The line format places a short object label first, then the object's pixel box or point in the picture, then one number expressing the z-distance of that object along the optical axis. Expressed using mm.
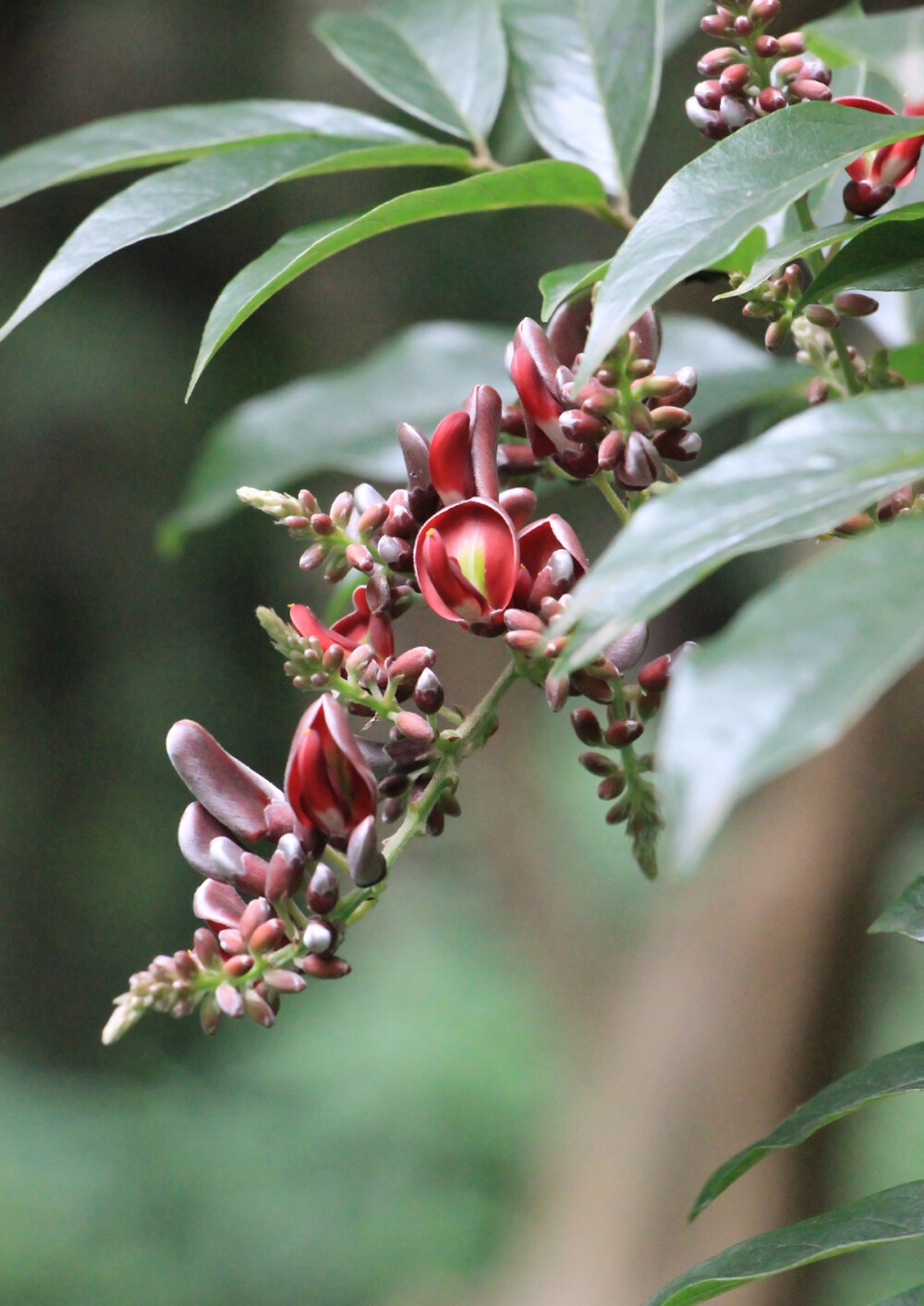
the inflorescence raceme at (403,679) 1283
